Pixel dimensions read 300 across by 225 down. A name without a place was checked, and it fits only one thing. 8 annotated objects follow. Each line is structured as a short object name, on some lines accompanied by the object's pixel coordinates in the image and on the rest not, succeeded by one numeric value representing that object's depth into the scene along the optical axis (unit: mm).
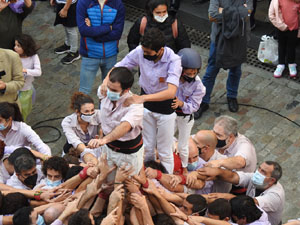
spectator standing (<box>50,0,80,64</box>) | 15322
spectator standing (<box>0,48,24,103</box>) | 11587
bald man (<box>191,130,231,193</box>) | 10124
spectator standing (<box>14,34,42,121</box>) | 12499
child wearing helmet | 9639
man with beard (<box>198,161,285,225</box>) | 9475
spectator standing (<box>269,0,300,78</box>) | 14137
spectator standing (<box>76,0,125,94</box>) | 12298
